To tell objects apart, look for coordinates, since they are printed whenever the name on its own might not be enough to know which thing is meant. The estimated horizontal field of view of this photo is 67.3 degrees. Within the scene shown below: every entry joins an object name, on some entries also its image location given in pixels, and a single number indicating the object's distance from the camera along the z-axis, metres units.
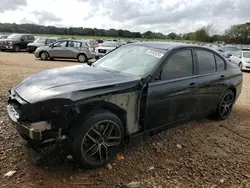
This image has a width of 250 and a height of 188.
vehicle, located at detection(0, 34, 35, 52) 16.75
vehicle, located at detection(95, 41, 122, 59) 14.42
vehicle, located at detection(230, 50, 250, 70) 13.17
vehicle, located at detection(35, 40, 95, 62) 13.02
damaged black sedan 2.16
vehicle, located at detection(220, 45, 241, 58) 16.29
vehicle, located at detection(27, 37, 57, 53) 16.84
